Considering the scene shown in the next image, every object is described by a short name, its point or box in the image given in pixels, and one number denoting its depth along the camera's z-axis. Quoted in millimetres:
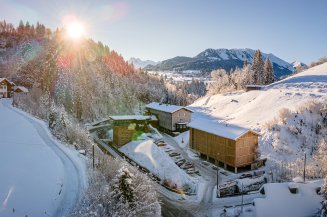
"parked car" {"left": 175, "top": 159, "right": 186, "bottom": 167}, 41219
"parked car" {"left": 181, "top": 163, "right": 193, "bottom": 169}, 40062
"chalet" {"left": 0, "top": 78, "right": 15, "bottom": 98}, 63903
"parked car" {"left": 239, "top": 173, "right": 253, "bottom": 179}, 37062
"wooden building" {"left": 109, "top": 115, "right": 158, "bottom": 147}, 52062
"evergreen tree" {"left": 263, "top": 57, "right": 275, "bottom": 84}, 92188
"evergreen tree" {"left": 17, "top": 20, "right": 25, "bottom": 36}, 121800
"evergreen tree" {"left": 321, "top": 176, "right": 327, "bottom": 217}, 22955
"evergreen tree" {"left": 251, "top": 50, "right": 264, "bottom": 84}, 93750
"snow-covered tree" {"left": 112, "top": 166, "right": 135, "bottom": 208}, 19438
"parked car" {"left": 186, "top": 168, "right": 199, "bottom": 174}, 38500
